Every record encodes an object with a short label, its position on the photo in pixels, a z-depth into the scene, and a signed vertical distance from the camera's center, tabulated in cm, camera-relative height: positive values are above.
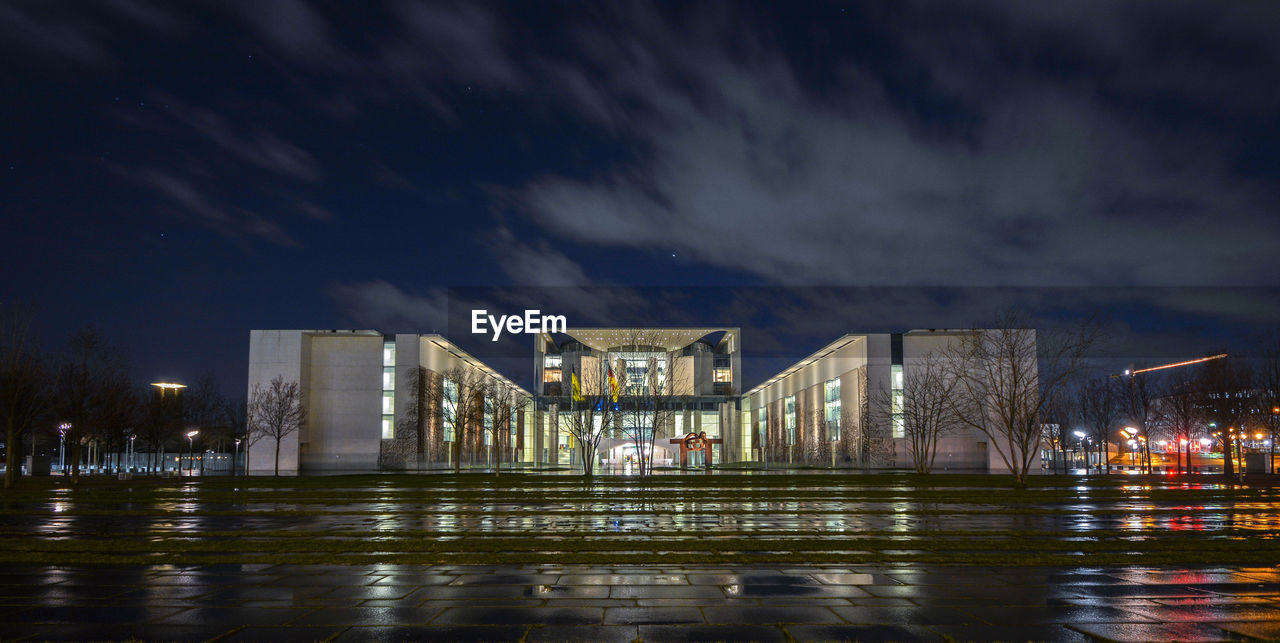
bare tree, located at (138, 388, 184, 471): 6506 -78
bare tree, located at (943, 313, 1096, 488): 3703 +182
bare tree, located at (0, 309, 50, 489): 3812 +77
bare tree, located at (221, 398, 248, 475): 7862 -138
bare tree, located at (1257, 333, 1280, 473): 5459 +50
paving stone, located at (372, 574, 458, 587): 1207 -247
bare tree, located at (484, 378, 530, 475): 7360 -6
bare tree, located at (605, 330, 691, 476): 5509 +45
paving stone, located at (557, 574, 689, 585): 1213 -252
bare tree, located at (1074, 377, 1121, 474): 7217 -79
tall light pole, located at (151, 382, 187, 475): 6812 +151
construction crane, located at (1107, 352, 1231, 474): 5799 +111
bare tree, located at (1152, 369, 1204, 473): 6231 -94
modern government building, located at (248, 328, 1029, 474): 7344 -10
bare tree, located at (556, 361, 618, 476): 5606 -65
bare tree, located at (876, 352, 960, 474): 5853 -33
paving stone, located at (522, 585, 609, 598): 1115 -247
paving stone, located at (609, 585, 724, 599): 1114 -248
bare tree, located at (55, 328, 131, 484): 4388 +76
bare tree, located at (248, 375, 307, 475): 6431 -31
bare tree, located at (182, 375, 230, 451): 8988 -53
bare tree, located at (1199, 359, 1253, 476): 5397 -8
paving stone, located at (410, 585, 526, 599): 1109 -244
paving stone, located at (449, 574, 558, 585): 1209 -249
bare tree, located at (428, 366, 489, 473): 6424 +28
